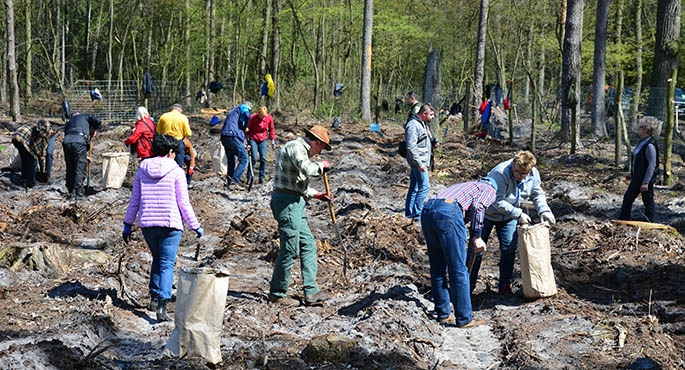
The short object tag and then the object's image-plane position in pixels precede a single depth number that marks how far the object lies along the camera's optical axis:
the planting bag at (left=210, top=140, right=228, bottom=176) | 15.87
